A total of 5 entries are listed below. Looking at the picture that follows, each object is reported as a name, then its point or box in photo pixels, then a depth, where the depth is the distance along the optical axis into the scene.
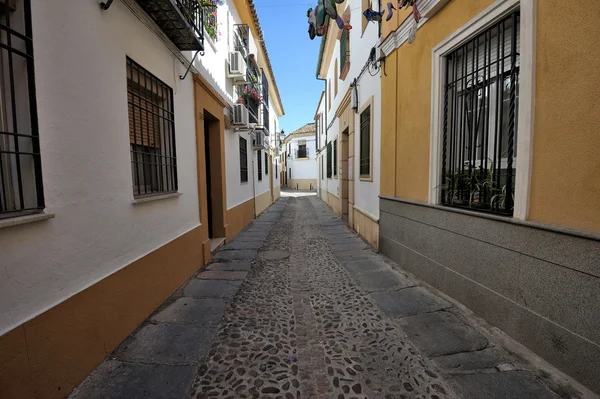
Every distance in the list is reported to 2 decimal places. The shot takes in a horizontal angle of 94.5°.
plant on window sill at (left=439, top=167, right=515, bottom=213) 2.75
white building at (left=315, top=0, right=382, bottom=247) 5.70
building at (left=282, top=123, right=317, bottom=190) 30.11
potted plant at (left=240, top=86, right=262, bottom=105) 8.03
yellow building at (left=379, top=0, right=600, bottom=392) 1.88
